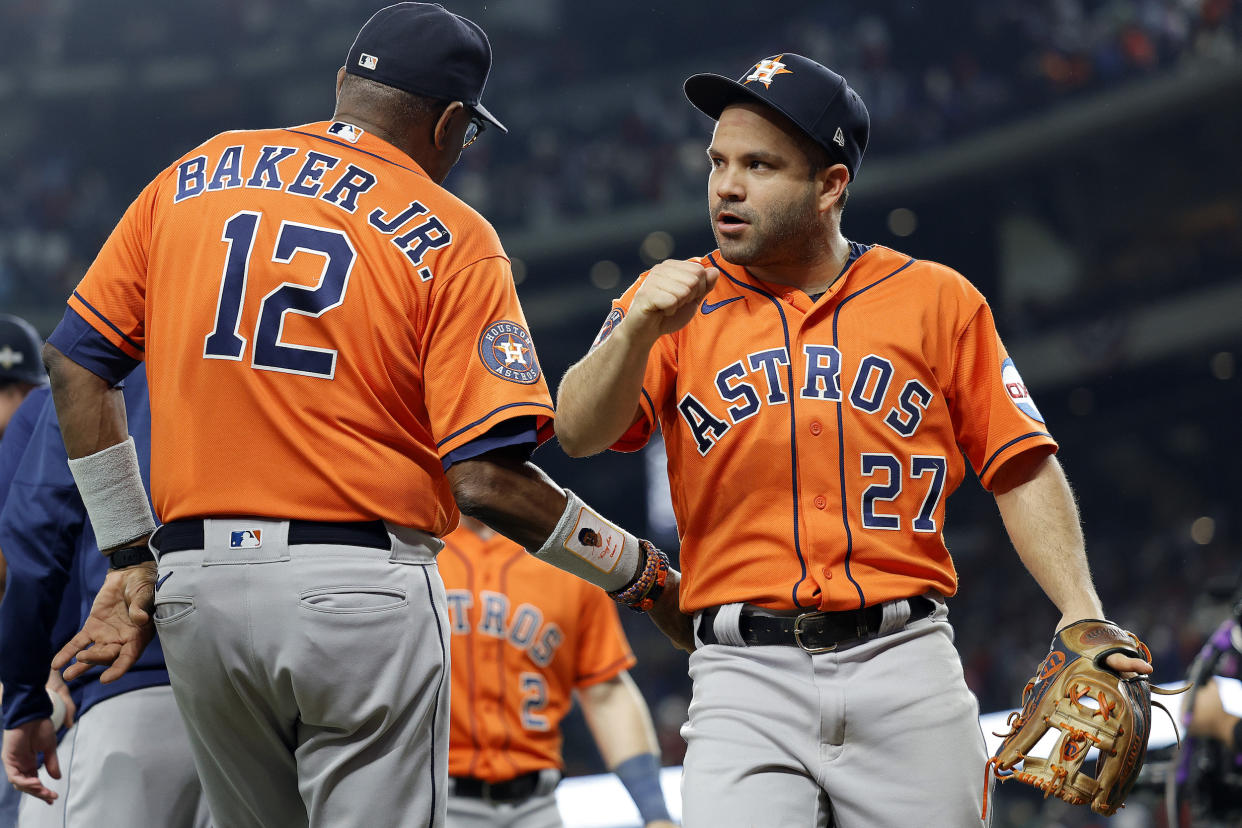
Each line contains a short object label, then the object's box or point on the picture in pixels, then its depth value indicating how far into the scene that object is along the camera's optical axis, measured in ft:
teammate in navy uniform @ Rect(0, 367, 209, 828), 19.65
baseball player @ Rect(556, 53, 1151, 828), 16.76
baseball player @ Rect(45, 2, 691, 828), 16.07
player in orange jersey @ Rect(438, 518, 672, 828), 30.09
